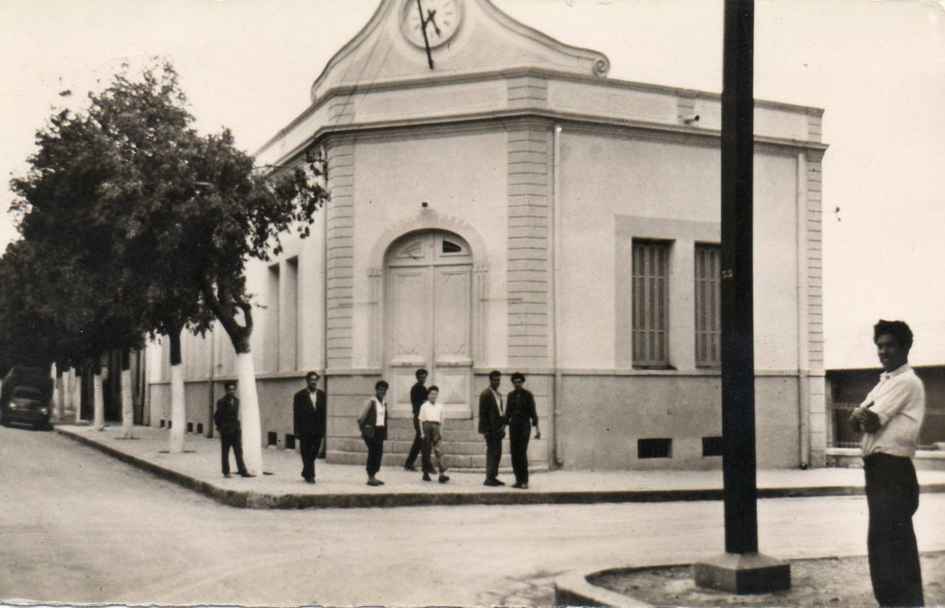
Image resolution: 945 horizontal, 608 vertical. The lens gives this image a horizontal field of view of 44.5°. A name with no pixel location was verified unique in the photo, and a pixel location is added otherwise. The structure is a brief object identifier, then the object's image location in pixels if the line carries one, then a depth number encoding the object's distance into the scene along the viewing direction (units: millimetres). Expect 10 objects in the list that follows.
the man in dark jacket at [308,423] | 15836
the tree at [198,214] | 17172
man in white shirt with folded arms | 6695
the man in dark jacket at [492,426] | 16312
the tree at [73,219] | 19547
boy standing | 16797
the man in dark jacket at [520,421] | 15969
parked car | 38219
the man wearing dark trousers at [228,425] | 16906
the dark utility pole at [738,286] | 7691
